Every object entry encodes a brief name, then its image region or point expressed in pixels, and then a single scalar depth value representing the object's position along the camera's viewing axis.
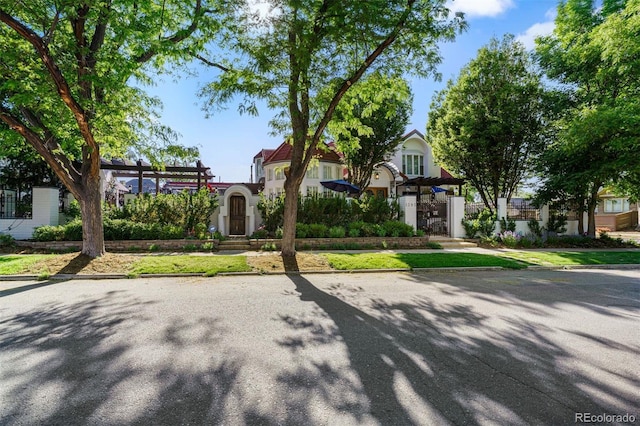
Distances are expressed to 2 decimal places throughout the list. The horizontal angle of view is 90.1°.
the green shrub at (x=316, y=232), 14.48
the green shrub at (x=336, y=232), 14.44
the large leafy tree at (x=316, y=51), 8.34
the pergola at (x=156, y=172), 17.64
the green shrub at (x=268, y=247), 12.99
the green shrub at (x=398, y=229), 15.29
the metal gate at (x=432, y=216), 18.36
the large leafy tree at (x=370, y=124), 10.68
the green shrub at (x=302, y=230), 14.28
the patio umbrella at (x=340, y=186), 18.78
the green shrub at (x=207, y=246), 12.77
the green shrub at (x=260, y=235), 14.36
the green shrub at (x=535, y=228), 16.67
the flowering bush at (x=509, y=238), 15.12
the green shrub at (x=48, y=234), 12.47
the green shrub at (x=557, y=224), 16.94
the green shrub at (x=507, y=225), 16.33
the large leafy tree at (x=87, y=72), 7.64
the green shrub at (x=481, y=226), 16.25
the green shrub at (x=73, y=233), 12.59
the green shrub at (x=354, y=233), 14.81
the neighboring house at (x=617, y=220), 29.39
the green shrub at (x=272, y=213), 15.45
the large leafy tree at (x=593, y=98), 12.85
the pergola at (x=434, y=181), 20.11
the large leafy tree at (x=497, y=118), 17.14
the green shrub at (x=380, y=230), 15.09
